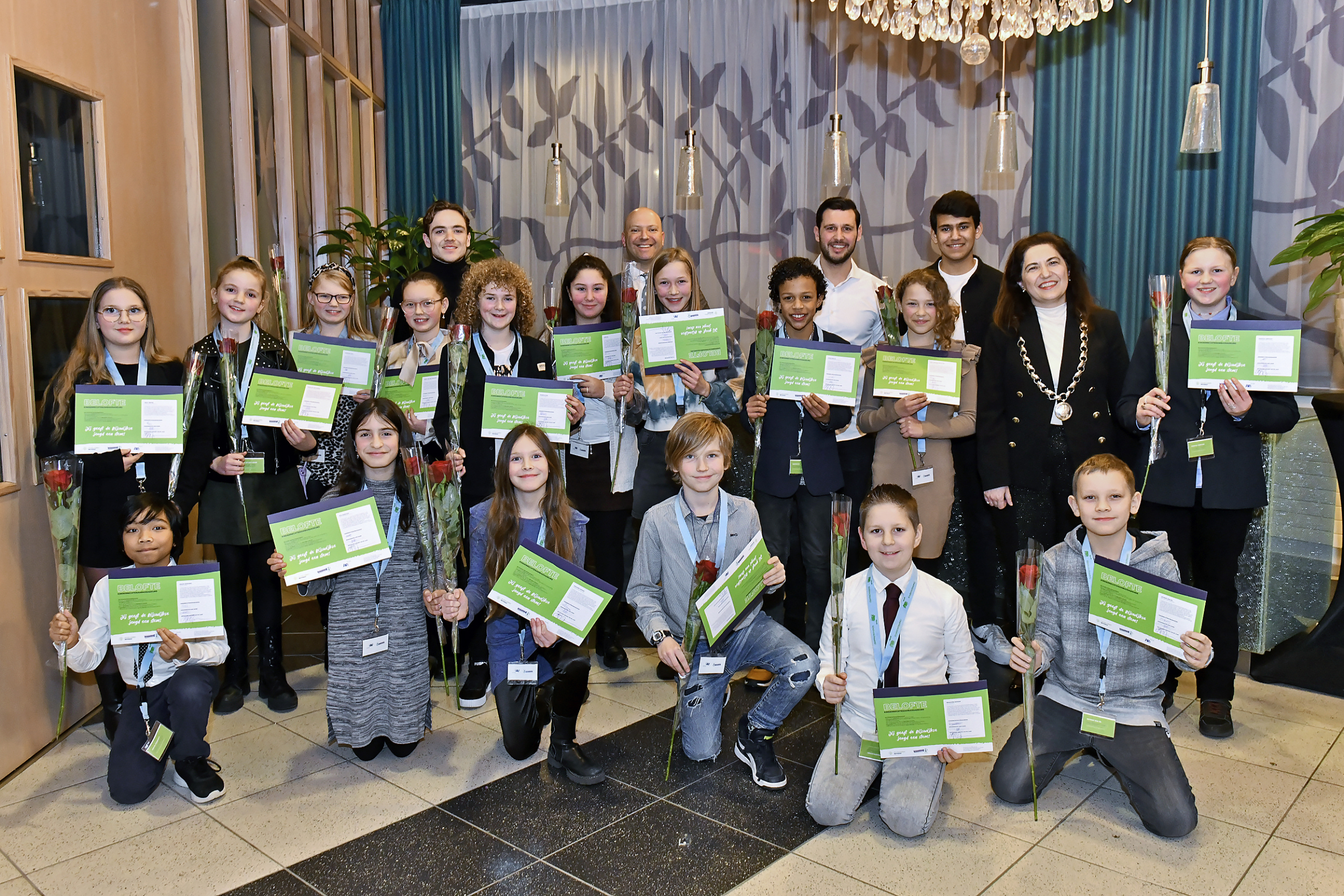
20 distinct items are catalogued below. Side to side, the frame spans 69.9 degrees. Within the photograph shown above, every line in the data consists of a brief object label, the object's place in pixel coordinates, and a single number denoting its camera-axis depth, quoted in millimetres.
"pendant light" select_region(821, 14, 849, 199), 4711
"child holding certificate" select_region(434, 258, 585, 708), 3596
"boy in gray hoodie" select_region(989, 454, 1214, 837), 2680
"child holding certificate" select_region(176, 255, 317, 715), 3344
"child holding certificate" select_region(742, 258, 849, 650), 3572
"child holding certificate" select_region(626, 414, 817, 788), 2953
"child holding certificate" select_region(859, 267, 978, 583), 3498
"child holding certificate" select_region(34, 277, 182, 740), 3084
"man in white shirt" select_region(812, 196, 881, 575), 4074
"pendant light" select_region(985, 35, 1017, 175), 4273
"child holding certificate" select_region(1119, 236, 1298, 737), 3145
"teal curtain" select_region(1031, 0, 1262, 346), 5469
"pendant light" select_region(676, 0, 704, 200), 5212
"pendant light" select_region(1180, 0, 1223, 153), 3719
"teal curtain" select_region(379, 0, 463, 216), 7262
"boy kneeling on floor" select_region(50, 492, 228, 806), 2777
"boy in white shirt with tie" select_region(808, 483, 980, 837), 2588
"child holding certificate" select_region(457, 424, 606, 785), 2990
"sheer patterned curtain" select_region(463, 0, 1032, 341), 6383
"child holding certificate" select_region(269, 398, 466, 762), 3012
